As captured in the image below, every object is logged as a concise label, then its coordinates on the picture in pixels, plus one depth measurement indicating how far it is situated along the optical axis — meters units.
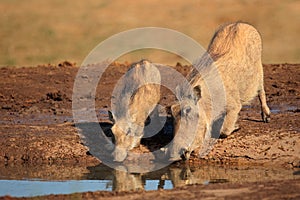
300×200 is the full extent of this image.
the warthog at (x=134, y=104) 18.37
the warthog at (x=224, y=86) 17.73
